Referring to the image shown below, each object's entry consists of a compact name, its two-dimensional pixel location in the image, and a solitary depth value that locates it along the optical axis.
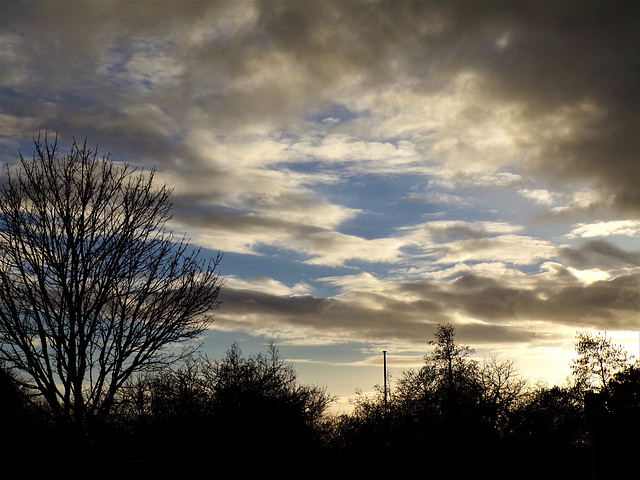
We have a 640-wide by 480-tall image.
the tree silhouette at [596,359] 47.97
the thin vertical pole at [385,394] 34.08
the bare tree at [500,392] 34.12
